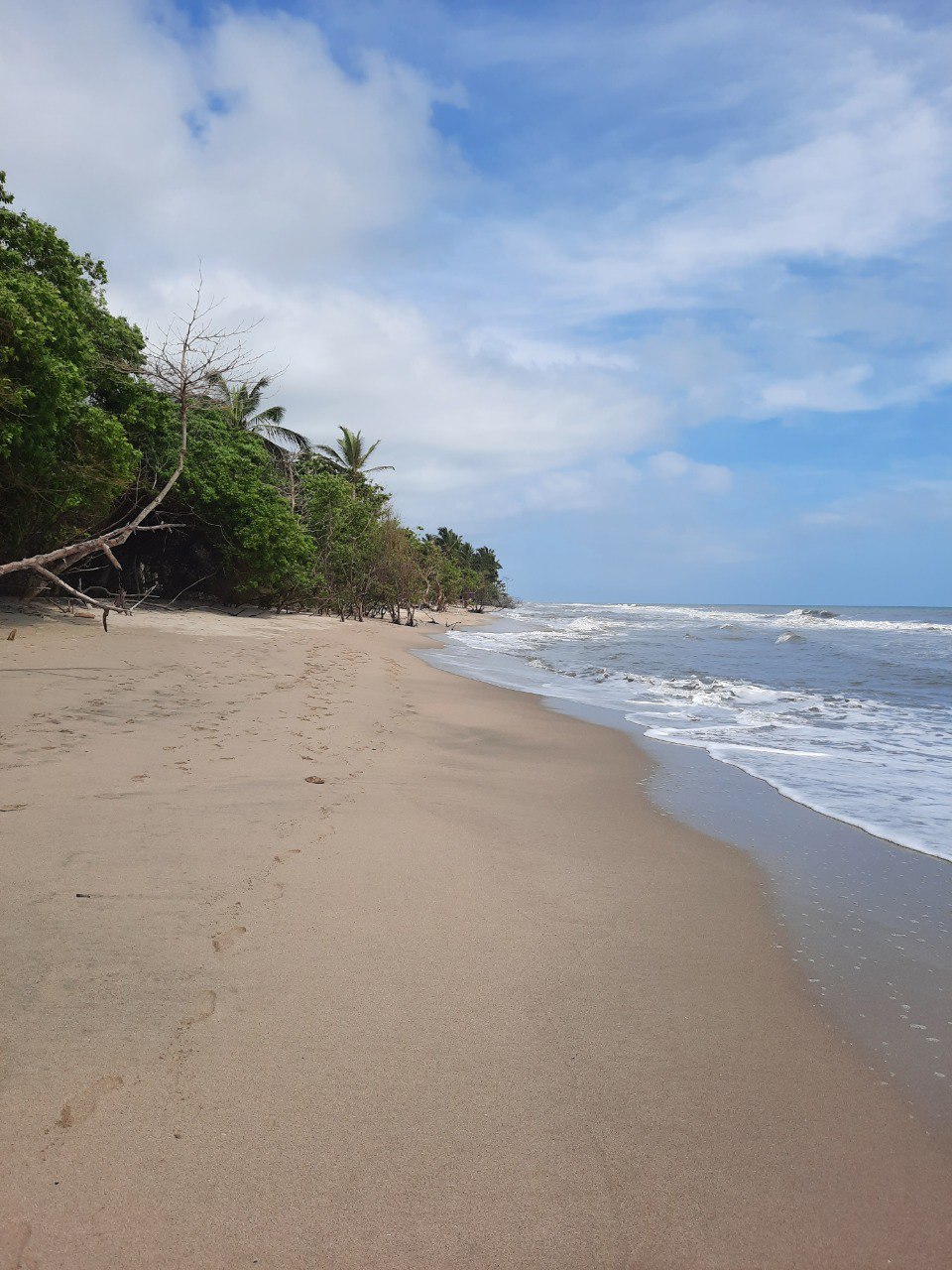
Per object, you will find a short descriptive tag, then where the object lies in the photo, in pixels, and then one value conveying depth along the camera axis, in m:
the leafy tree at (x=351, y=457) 40.41
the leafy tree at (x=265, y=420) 29.78
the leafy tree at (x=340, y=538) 27.25
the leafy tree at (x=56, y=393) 11.35
